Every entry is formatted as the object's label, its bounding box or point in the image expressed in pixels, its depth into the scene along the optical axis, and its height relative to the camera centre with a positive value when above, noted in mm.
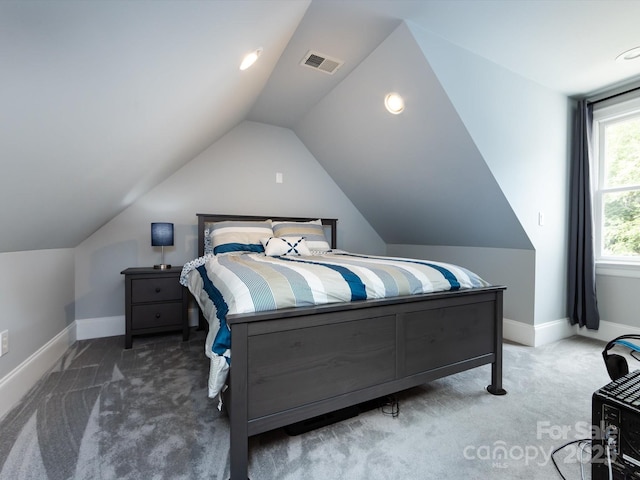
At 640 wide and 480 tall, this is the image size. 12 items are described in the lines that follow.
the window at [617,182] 2701 +540
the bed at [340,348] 1188 -514
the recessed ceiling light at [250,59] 1864 +1118
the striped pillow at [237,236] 2818 +30
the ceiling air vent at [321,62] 2311 +1383
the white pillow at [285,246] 2754 -61
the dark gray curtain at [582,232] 2824 +82
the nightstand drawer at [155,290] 2613 -441
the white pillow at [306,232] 3152 +74
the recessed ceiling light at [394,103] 2496 +1133
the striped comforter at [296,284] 1218 -216
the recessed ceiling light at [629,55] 2104 +1299
